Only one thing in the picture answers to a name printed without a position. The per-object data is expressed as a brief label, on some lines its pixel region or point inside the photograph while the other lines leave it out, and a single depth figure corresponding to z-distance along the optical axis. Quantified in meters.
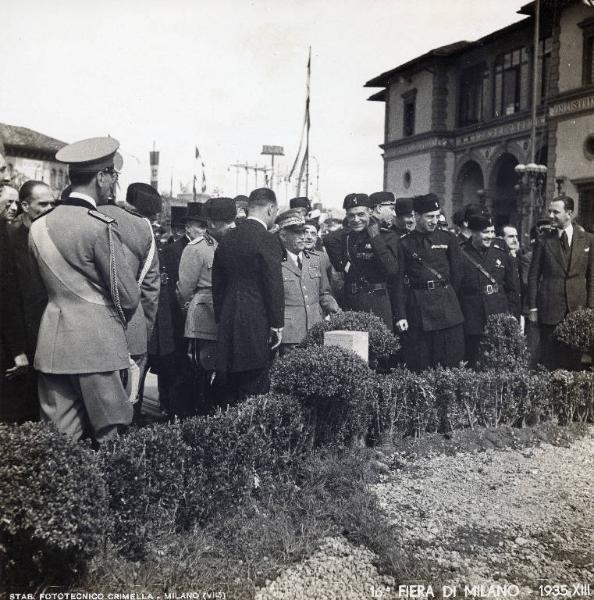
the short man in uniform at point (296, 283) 6.48
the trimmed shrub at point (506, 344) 6.86
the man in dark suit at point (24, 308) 4.67
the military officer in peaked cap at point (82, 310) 3.64
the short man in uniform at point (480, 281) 7.39
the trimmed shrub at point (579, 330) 6.94
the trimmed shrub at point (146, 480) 3.46
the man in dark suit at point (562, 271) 7.51
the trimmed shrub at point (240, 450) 3.91
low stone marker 5.67
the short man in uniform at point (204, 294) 6.10
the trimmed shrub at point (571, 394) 6.21
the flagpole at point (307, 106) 17.89
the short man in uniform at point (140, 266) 4.42
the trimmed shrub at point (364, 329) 5.96
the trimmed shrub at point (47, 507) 2.95
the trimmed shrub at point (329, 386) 4.71
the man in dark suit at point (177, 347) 6.73
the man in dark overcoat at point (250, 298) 5.23
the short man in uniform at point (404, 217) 7.31
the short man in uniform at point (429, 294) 6.86
